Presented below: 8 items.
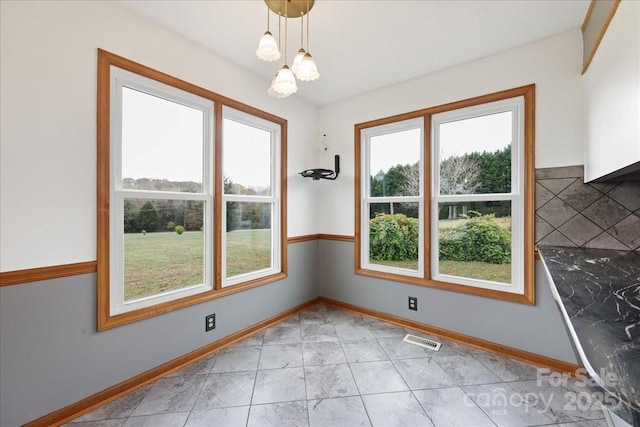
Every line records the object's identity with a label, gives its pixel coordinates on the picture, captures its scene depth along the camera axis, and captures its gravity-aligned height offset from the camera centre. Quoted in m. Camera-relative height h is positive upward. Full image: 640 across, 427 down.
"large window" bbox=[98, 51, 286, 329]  1.74 +0.16
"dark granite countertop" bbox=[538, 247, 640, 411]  0.52 -0.31
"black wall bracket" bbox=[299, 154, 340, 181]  3.03 +0.49
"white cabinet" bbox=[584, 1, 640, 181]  1.11 +0.61
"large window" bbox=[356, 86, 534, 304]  2.23 +0.17
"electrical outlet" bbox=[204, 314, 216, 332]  2.24 -0.94
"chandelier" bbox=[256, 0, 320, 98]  1.42 +0.87
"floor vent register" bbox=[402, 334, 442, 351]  2.33 -1.18
